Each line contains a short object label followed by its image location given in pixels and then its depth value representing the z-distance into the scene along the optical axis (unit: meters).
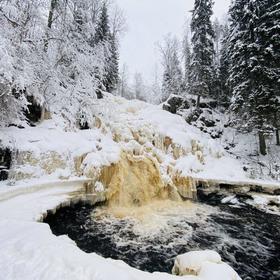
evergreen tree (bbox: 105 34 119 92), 21.54
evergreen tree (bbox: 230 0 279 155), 11.65
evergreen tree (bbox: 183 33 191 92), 26.79
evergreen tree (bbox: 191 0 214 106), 17.69
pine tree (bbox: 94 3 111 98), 18.90
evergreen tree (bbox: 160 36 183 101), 25.28
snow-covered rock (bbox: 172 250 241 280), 2.67
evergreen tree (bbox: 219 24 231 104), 19.25
